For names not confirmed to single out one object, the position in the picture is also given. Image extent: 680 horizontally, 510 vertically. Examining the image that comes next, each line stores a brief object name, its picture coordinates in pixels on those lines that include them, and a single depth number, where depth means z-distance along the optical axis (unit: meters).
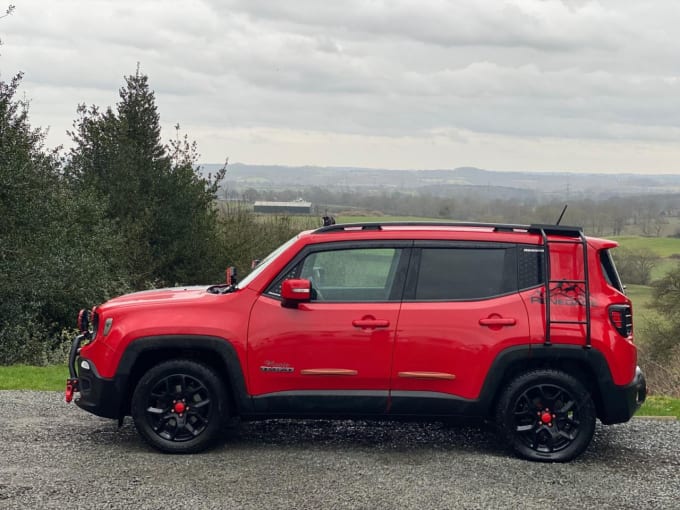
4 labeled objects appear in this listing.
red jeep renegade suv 6.60
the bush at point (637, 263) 43.59
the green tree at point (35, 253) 23.09
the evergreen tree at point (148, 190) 39.91
